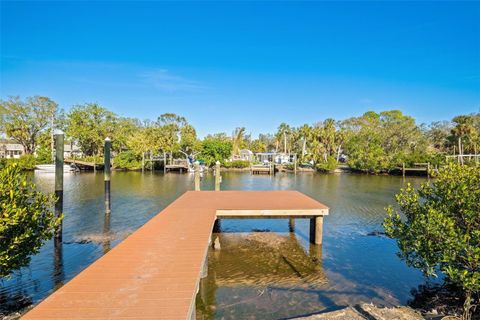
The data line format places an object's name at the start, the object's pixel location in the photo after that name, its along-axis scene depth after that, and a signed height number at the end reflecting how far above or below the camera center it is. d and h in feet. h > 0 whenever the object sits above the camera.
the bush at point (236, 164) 149.38 -3.45
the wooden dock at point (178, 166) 131.85 -4.15
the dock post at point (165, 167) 129.39 -4.57
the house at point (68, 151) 162.58 +2.77
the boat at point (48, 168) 117.70 -4.96
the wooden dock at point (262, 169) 135.54 -5.36
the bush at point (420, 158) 115.50 +0.34
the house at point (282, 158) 179.26 -0.18
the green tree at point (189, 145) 154.30 +6.28
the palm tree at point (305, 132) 160.76 +14.35
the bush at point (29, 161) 123.81 -2.36
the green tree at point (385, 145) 125.80 +6.28
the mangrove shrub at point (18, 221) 13.89 -3.53
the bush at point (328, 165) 136.67 -3.29
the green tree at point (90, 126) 142.10 +15.24
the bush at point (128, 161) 137.59 -2.22
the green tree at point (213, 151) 147.54 +3.15
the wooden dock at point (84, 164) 131.14 -3.66
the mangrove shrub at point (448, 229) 14.24 -3.77
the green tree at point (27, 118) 138.72 +18.15
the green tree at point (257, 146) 227.81 +8.95
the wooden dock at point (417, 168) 116.45 -3.79
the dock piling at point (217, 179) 46.59 -3.60
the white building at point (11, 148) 179.83 +4.64
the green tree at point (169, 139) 142.92 +9.26
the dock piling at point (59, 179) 28.55 -2.30
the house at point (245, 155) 187.03 +1.59
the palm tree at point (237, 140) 180.24 +10.93
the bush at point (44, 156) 129.03 -0.18
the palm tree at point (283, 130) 200.95 +19.08
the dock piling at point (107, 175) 43.21 -2.85
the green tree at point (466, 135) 120.06 +10.41
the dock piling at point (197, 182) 43.20 -3.79
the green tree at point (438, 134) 160.45 +14.18
